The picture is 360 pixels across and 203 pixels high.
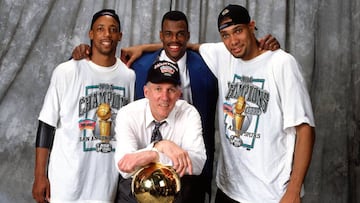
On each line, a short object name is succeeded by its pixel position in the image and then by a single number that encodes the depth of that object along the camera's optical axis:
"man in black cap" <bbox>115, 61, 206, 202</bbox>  1.90
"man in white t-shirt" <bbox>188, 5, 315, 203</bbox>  2.15
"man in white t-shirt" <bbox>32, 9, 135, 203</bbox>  2.25
